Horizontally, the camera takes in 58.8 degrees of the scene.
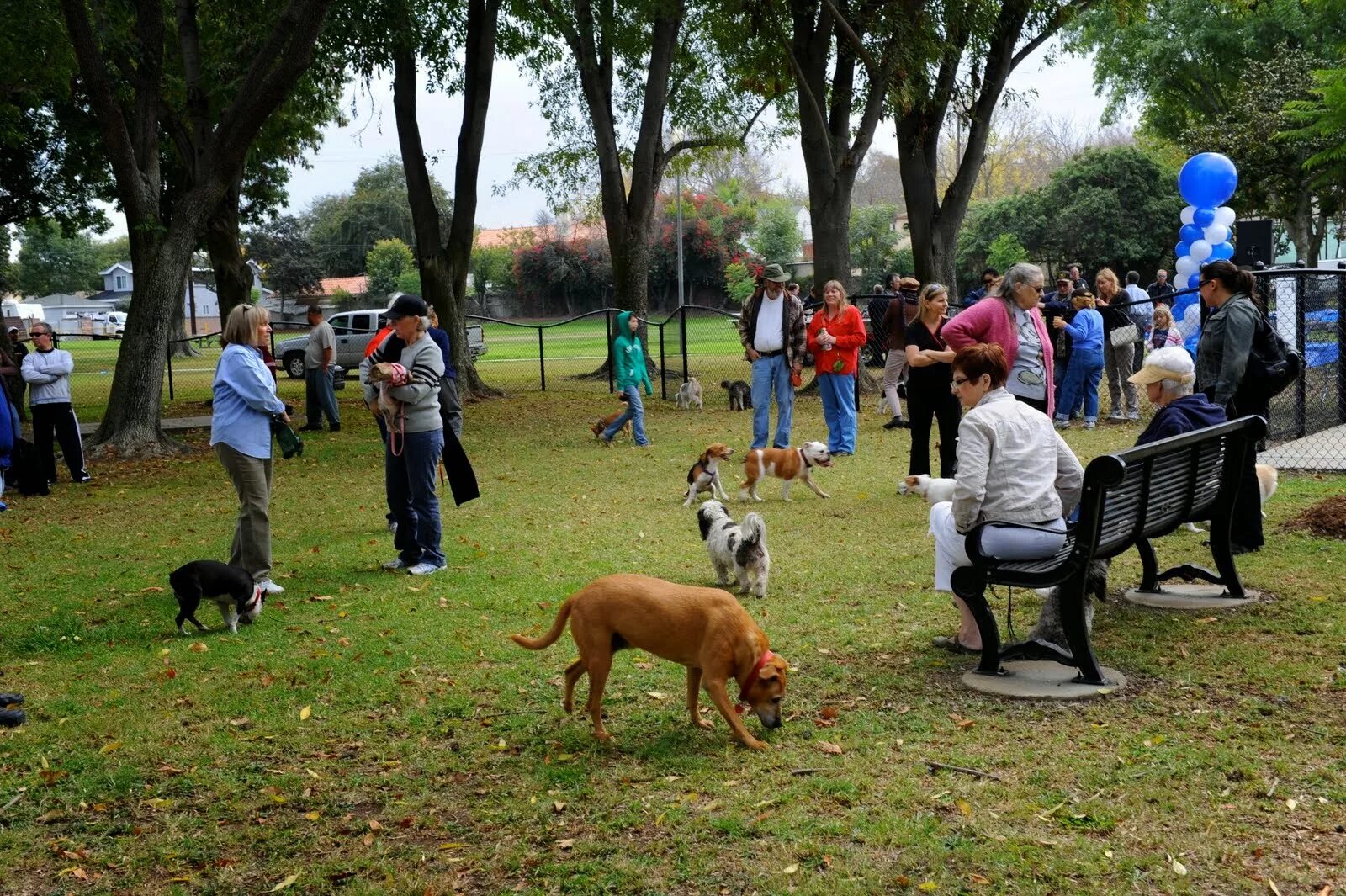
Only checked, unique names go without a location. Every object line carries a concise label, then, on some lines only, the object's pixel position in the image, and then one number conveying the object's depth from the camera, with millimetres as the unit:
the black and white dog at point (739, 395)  19844
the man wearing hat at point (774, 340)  12281
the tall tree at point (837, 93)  18906
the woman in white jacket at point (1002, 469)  5262
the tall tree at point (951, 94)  19328
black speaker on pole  18422
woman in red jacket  12523
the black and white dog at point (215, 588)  6777
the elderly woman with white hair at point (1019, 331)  7895
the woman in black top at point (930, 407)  10023
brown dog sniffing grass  4695
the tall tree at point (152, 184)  14922
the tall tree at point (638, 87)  22344
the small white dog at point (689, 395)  20094
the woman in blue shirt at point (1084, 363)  14977
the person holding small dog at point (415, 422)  7949
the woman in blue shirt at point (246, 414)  7457
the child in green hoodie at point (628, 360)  14703
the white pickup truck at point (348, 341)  33875
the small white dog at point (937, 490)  7762
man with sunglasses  12859
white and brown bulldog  10867
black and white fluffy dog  7230
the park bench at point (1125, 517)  5086
